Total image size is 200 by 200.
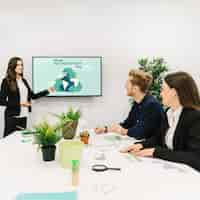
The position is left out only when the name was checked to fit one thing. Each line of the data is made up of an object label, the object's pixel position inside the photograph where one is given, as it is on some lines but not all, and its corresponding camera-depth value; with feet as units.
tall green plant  14.28
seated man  8.46
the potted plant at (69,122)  7.72
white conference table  4.50
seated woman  6.08
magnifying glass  5.55
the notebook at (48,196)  4.26
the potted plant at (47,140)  6.07
